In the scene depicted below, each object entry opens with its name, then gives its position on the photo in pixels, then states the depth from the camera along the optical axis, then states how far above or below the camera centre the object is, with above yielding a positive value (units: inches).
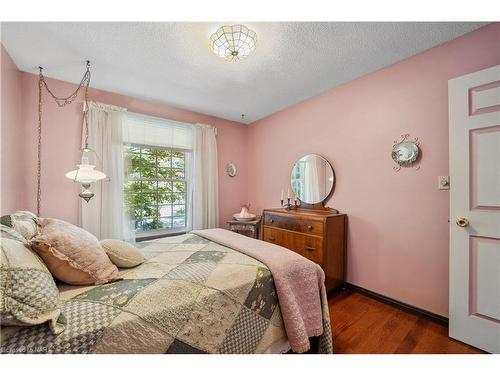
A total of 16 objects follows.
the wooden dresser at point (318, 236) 88.3 -22.6
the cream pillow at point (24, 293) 29.0 -15.8
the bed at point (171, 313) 31.5 -22.2
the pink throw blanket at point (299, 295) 50.1 -27.7
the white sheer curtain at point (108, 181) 100.2 +3.0
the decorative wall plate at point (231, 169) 149.1 +12.5
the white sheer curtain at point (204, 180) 132.1 +4.4
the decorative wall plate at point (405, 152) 77.2 +13.0
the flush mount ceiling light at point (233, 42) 62.5 +45.0
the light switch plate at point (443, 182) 69.3 +1.2
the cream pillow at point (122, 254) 52.8 -17.2
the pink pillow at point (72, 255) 40.9 -14.1
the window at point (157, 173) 114.9 +8.1
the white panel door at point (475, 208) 57.3 -6.4
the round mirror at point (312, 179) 106.1 +4.2
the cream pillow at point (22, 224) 46.7 -8.6
